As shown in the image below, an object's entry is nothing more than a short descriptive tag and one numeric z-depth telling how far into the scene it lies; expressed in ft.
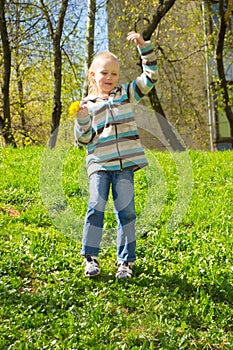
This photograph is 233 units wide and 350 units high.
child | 12.84
